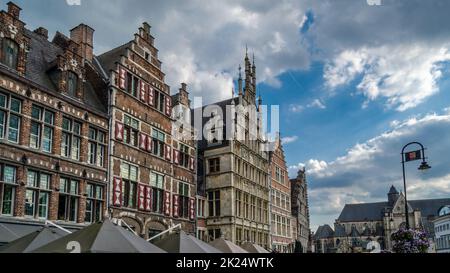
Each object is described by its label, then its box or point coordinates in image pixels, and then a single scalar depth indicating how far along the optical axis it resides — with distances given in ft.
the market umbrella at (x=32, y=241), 32.50
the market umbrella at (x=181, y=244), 39.40
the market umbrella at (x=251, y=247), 60.49
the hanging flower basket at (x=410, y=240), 61.82
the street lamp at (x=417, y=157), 63.41
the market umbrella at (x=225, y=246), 51.57
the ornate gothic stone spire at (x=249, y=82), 135.13
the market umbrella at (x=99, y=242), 26.86
